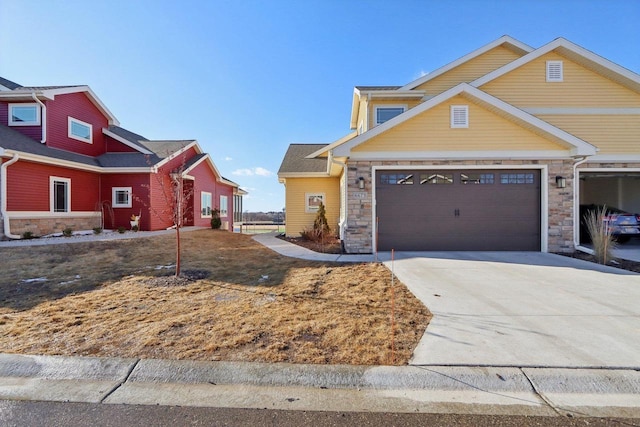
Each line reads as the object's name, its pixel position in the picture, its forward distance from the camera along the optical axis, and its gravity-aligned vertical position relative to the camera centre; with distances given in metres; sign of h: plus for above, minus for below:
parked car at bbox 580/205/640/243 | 10.57 -0.55
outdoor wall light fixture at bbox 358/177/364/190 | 9.48 +0.88
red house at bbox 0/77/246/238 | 11.24 +1.94
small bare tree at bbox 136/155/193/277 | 6.59 +0.22
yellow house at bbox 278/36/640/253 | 9.47 +0.99
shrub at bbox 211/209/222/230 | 18.69 -0.63
